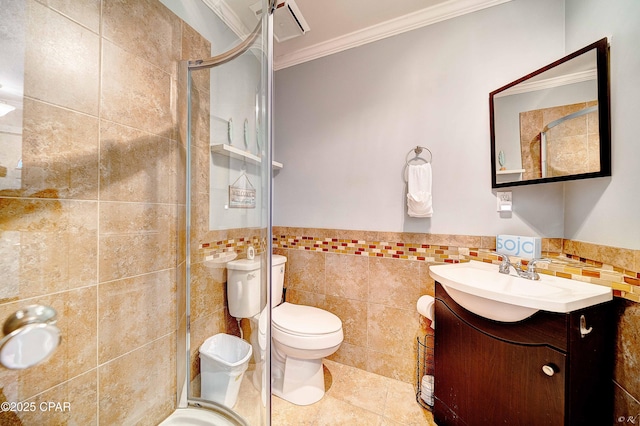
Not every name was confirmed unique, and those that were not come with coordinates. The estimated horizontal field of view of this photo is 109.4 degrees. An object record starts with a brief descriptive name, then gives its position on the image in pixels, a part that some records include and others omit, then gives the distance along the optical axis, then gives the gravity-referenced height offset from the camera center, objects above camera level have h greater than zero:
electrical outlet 1.30 +0.07
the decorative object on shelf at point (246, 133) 1.03 +0.36
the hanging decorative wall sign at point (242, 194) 1.04 +0.09
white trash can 1.03 -0.72
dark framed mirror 0.96 +0.45
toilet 1.09 -0.72
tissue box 1.19 -0.17
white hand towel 1.41 +0.14
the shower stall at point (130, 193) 0.65 +0.07
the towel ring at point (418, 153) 1.48 +0.40
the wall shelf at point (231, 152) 1.04 +0.29
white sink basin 0.77 -0.31
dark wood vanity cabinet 0.75 -0.58
